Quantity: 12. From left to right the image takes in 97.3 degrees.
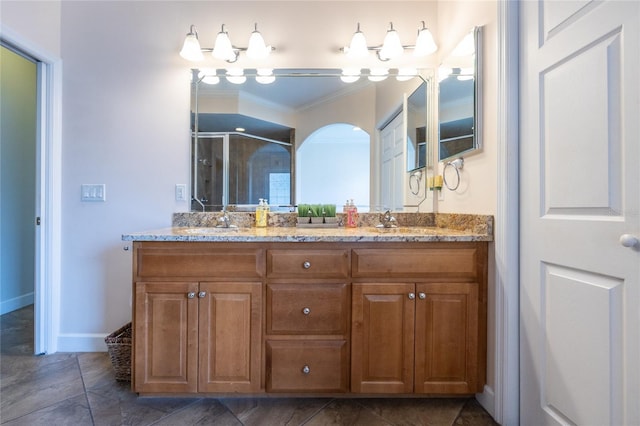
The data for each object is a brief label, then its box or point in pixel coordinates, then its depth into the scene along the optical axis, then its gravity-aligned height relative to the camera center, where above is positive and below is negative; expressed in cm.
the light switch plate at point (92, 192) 188 +14
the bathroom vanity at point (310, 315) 134 -49
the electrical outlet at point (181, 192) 190 +14
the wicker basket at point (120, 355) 156 -79
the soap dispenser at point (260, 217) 184 -3
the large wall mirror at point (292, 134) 191 +54
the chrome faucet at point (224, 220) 185 -5
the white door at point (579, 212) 85 +0
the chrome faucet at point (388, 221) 184 -5
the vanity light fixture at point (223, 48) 181 +108
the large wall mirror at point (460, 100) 143 +63
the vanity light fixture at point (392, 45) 182 +110
